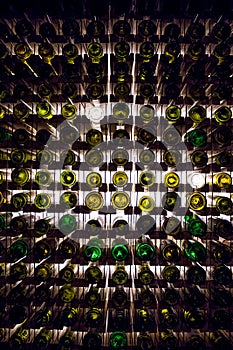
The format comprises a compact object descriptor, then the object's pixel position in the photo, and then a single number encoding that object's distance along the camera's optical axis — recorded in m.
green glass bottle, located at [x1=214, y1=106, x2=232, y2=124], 1.17
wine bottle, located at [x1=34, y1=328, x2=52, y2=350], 1.19
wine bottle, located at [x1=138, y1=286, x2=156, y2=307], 1.17
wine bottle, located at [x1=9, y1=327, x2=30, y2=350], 1.18
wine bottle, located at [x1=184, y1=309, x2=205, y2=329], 1.15
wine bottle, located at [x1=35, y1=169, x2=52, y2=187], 1.15
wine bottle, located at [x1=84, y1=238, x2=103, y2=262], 1.18
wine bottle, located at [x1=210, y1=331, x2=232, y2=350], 1.18
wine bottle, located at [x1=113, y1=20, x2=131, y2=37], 1.15
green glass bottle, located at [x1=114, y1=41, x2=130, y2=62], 1.14
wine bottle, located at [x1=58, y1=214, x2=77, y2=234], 1.20
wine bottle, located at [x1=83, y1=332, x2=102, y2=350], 1.18
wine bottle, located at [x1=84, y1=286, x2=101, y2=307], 1.17
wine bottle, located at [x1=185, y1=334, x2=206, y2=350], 1.18
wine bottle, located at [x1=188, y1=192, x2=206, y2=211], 1.17
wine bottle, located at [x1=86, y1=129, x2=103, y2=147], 1.16
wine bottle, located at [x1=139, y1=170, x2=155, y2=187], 1.16
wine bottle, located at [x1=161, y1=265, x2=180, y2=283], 1.15
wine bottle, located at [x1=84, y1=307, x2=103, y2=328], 1.17
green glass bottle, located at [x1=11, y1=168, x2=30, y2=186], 1.18
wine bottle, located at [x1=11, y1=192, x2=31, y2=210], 1.19
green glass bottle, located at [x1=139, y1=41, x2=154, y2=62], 1.15
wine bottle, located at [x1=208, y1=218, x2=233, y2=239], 1.16
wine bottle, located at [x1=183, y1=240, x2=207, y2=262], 1.17
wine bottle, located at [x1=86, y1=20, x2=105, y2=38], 1.13
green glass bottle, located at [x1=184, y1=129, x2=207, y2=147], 1.15
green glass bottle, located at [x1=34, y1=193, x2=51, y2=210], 1.17
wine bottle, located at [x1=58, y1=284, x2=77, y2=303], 1.18
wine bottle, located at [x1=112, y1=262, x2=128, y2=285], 1.18
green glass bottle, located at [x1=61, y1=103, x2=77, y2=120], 1.16
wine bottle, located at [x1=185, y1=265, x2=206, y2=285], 1.15
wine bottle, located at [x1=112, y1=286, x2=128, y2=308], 1.18
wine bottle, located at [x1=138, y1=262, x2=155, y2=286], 1.16
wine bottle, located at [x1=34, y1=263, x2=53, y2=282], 1.17
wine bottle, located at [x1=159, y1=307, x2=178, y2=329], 1.16
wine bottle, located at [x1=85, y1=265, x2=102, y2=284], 1.17
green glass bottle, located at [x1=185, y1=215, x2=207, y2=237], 1.16
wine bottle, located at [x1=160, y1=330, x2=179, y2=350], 1.18
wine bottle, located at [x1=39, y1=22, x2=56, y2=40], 1.14
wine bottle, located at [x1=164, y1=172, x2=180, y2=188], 1.15
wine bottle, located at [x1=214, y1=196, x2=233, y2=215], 1.16
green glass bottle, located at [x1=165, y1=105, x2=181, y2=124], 1.18
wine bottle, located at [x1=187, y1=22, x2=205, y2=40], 1.13
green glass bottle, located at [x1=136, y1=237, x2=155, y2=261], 1.17
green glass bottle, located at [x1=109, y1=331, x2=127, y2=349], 1.20
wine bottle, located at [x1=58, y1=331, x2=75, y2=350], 1.17
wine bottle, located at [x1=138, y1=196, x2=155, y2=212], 1.17
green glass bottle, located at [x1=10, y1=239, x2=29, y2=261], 1.18
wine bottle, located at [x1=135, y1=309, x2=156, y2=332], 1.15
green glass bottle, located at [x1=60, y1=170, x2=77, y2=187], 1.18
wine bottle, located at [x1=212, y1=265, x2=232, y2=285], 1.15
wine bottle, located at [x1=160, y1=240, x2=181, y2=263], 1.18
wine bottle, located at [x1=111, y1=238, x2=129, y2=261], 1.19
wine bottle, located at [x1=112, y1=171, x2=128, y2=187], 1.17
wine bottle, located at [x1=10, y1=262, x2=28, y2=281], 1.19
